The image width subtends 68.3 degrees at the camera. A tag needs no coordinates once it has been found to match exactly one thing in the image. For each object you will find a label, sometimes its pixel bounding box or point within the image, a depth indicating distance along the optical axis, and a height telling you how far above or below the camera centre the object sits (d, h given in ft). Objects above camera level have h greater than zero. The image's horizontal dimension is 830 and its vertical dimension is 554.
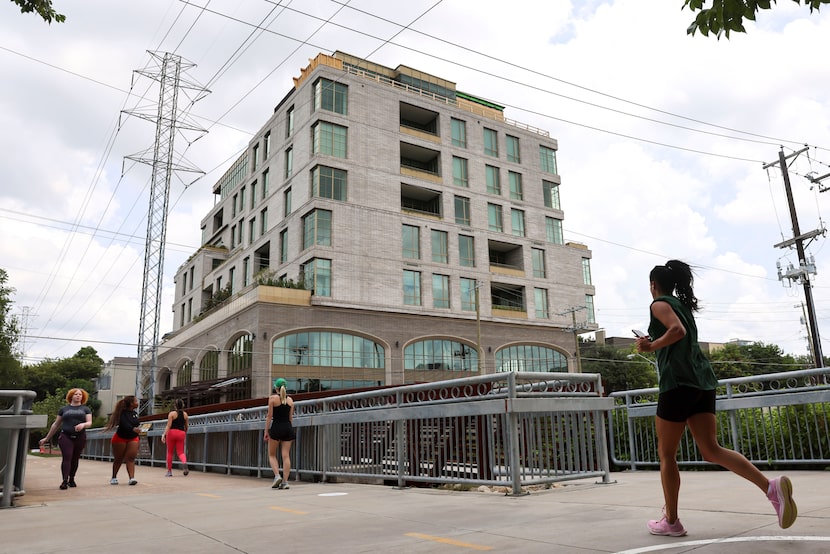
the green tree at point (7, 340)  141.69 +20.33
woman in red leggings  48.14 -0.81
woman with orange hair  34.88 -0.28
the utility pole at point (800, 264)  93.44 +21.35
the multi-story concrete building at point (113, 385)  281.54 +17.55
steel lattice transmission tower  151.74 +65.28
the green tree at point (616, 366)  204.85 +13.28
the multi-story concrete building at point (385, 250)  139.44 +42.50
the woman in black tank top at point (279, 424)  32.86 -0.32
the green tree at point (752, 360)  231.09 +16.07
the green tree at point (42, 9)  20.97 +14.10
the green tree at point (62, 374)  293.02 +24.55
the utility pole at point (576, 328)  169.17 +22.25
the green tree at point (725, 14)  13.10 +8.27
